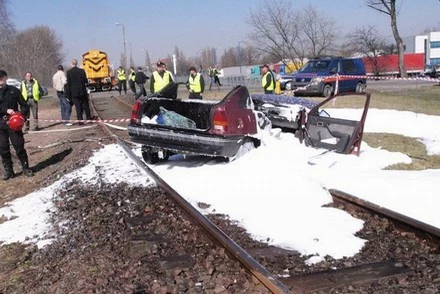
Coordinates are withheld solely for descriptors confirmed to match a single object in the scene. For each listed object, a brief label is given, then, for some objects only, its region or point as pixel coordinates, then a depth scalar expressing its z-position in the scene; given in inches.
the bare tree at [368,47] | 2453.2
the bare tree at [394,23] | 1723.7
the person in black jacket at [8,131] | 356.2
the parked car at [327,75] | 864.9
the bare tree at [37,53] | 2102.9
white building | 2849.2
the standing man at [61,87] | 643.5
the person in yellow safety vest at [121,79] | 1365.0
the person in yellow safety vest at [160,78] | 505.4
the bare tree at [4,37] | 1750.7
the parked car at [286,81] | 947.3
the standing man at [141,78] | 920.8
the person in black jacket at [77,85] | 575.2
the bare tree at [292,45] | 1619.1
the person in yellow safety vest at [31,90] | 619.6
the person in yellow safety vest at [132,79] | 1167.2
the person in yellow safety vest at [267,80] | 592.1
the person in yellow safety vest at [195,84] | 596.1
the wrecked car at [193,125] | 303.1
